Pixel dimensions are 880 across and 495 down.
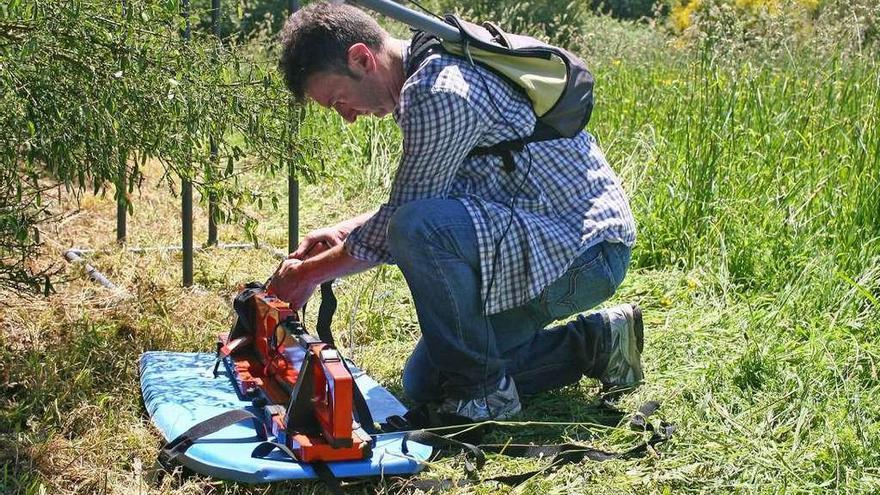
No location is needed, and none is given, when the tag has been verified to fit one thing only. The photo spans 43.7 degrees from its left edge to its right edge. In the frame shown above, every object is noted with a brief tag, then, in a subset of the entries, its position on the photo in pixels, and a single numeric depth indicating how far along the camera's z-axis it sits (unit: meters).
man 3.16
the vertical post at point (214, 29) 3.60
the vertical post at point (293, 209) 4.42
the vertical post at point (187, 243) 4.53
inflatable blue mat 2.81
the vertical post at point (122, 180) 3.02
